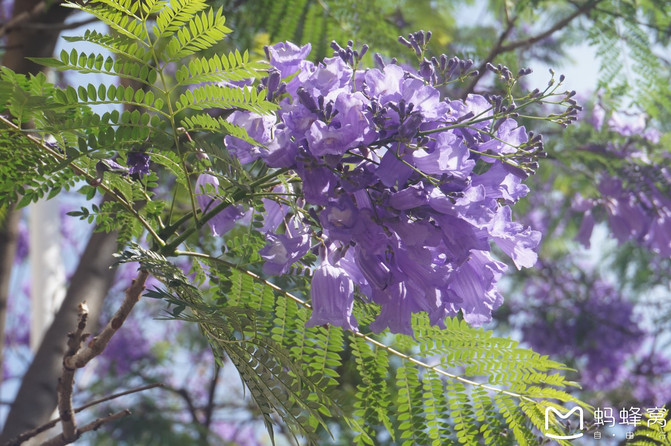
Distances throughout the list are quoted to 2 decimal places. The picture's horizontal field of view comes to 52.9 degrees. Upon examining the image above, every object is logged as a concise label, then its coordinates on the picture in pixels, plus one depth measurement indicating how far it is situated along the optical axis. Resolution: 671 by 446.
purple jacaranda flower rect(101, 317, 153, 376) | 4.72
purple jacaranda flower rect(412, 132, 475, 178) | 0.90
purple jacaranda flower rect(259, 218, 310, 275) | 1.02
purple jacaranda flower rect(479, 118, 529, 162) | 0.98
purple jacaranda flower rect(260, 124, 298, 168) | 0.91
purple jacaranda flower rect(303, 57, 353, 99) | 0.94
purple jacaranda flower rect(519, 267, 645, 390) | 4.50
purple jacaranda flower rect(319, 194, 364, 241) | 0.89
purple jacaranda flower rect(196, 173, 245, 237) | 1.09
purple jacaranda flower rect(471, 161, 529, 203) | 0.97
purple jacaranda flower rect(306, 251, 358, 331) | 0.98
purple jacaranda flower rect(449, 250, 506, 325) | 1.00
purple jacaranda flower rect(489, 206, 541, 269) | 0.98
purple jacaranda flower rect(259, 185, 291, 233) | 1.13
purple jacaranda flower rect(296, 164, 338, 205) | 0.90
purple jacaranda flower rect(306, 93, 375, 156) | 0.88
